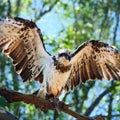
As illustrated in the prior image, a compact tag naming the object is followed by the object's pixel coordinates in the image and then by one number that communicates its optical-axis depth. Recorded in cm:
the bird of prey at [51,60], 1691
